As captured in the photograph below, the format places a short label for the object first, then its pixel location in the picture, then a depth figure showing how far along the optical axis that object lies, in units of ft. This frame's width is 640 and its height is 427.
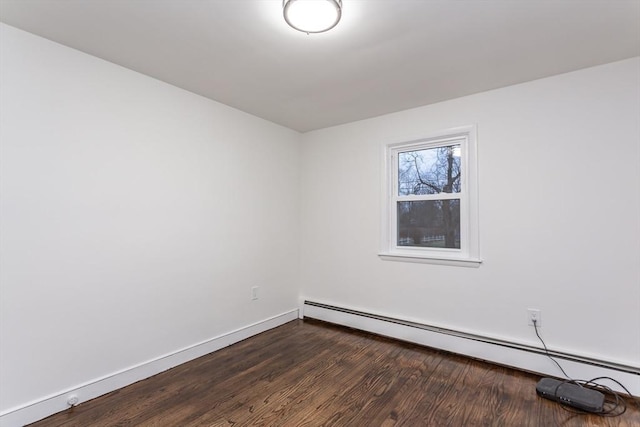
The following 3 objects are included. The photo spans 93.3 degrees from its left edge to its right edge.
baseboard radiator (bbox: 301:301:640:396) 7.04
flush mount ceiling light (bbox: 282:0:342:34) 5.00
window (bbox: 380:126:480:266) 9.17
